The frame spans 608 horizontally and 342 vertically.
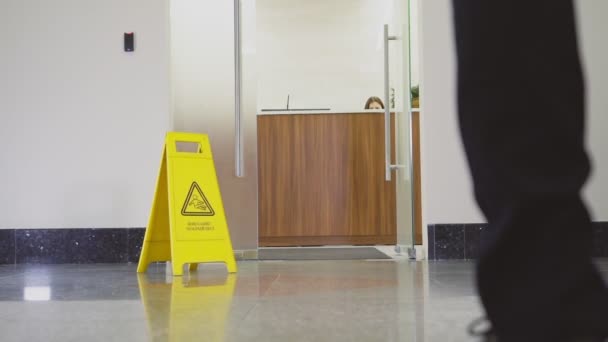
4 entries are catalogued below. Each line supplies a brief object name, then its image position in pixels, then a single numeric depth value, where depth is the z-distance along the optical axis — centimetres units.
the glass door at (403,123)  376
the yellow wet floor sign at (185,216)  296
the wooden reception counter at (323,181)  525
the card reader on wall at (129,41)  361
